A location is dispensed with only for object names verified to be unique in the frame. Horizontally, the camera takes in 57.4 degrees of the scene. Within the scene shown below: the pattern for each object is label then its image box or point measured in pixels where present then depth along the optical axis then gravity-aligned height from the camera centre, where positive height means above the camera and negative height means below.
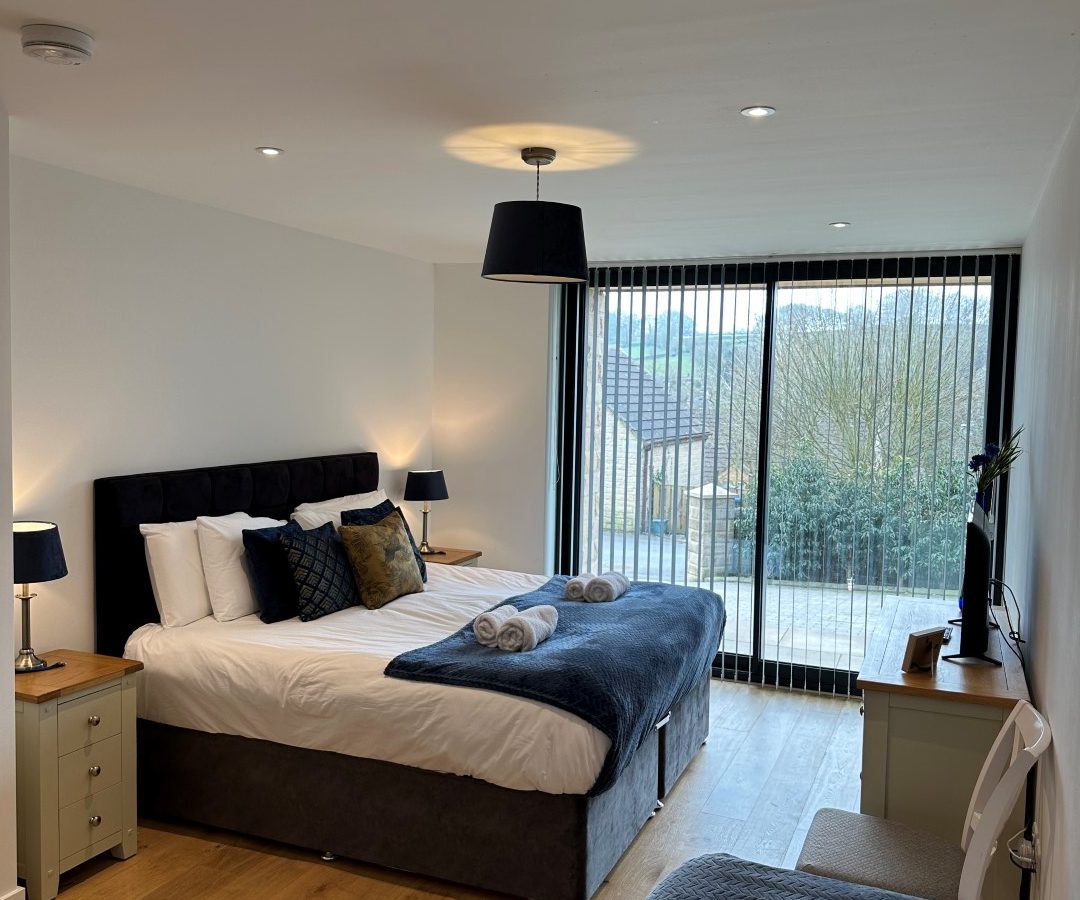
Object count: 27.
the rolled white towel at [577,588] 4.53 -0.86
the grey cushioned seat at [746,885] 2.23 -1.11
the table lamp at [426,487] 5.94 -0.54
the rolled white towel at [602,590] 4.49 -0.86
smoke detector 2.26 +0.80
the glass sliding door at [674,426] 5.81 -0.14
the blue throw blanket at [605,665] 3.25 -0.94
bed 3.26 -1.24
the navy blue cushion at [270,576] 4.12 -0.77
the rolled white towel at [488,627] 3.67 -0.86
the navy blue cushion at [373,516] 4.81 -0.59
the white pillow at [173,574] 4.02 -0.75
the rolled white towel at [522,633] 3.64 -0.87
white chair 2.34 -1.20
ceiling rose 3.12 +0.85
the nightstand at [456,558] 5.86 -0.96
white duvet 3.21 -1.08
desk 2.96 -1.02
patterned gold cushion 4.47 -0.77
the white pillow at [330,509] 4.75 -0.57
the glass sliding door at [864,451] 5.34 -0.24
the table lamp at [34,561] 3.29 -0.58
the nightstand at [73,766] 3.22 -1.27
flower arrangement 3.73 -0.20
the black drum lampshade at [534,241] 3.31 +0.54
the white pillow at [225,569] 4.12 -0.74
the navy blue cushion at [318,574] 4.20 -0.78
